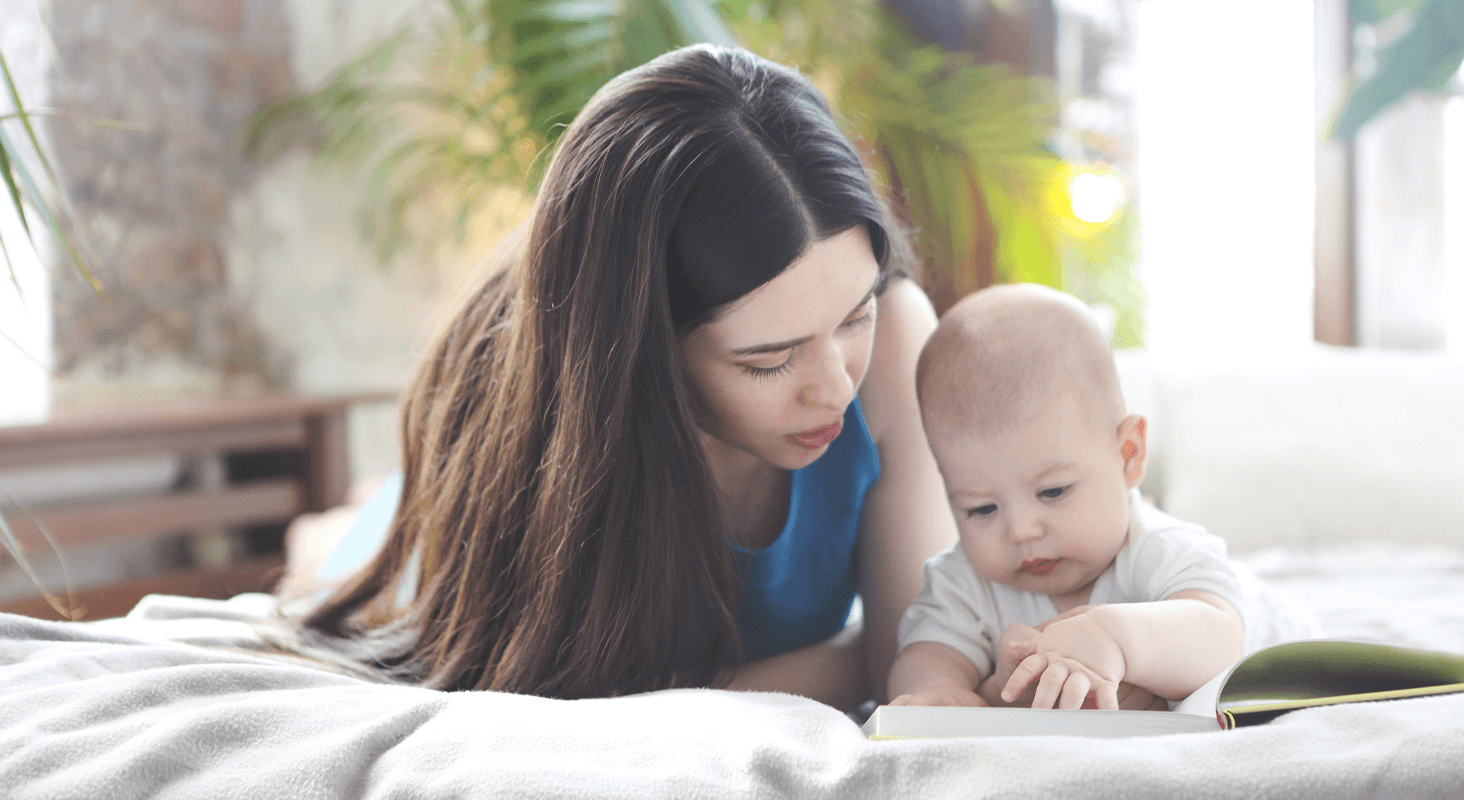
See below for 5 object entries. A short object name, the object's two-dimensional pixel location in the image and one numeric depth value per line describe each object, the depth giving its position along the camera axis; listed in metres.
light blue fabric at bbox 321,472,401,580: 1.47
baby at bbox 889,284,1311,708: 0.81
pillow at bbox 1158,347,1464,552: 1.56
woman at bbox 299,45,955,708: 0.85
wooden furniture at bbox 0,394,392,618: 2.07
